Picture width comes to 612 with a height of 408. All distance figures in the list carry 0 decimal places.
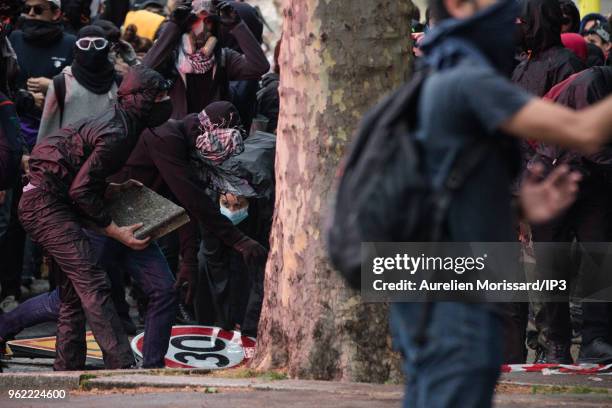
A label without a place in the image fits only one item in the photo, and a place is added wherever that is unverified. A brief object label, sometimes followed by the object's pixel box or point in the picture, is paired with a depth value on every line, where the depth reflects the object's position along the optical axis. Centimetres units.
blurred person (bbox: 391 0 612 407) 782
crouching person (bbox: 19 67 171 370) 1636
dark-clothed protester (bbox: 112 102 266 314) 1841
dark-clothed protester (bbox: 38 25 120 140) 2028
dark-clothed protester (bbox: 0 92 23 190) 1897
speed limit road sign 1845
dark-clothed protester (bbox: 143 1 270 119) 2112
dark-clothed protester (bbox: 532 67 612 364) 1678
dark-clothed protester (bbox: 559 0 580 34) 2216
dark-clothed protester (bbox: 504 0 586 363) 1811
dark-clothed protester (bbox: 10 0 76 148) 2266
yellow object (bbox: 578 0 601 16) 2895
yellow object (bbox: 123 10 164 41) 2733
